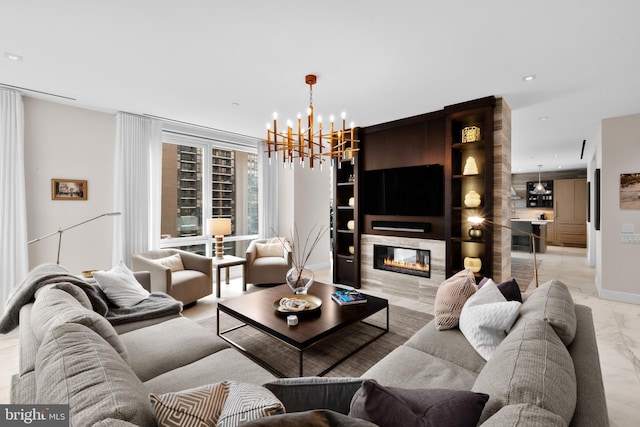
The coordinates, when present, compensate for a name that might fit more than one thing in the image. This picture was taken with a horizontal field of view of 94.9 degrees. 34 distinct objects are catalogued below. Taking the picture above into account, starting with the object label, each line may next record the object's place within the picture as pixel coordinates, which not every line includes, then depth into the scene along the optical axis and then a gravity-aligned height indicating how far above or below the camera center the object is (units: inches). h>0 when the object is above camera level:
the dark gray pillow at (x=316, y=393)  35.9 -22.8
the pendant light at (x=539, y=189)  359.9 +25.8
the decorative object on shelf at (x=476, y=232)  147.9 -11.3
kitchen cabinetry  356.3 -3.0
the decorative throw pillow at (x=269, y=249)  197.8 -26.3
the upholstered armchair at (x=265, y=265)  183.5 -34.1
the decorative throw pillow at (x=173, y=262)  152.6 -26.7
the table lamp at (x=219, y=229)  182.7 -11.8
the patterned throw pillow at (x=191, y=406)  31.0 -21.5
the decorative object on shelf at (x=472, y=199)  146.6 +5.4
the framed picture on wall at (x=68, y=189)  141.3 +11.0
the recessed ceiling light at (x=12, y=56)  97.5 +52.2
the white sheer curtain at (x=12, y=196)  124.6 +6.6
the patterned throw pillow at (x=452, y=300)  81.0 -25.6
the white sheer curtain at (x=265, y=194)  223.1 +12.6
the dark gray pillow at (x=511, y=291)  80.5 -22.5
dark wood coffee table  84.7 -35.3
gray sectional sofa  31.2 -21.9
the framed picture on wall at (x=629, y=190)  155.5 +10.1
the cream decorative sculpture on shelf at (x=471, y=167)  146.9 +21.5
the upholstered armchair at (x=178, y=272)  135.0 -31.1
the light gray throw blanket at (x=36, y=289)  72.3 -20.7
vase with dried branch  231.1 -25.6
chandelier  104.5 +26.6
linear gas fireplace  164.6 -29.5
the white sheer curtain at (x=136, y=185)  156.5 +14.6
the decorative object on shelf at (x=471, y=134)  146.4 +38.3
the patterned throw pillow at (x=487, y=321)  63.7 -25.4
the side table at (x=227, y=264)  166.7 -31.6
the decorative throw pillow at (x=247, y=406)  29.7 -20.7
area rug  94.6 -50.0
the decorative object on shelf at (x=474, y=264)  145.9 -26.9
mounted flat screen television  159.6 +11.2
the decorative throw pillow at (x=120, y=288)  94.6 -25.5
